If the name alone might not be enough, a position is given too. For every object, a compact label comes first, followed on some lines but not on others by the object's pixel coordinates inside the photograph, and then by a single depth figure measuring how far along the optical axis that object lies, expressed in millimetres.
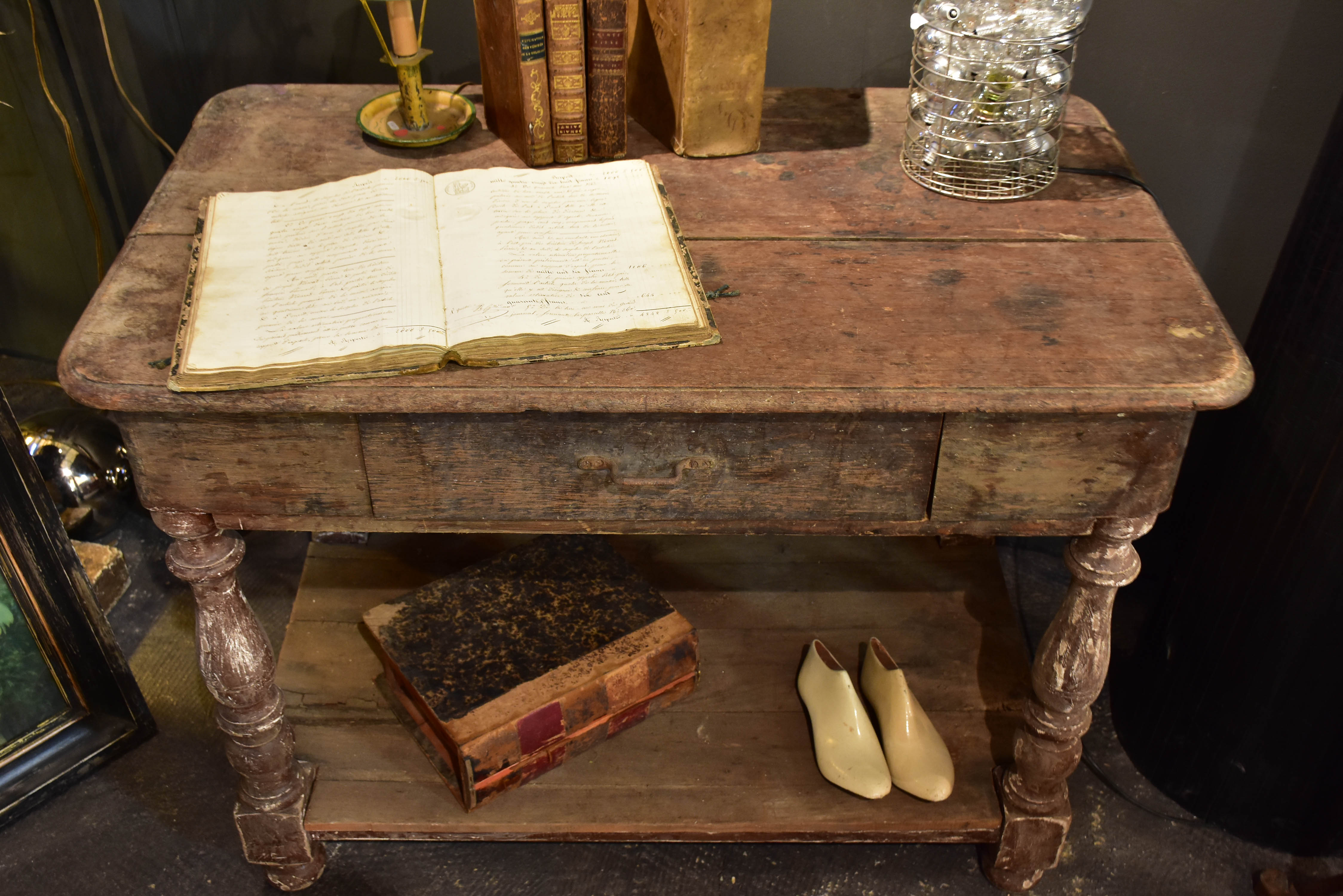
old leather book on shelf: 1312
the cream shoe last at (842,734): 1335
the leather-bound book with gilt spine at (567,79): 1164
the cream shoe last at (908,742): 1328
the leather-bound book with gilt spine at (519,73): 1160
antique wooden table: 922
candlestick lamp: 1249
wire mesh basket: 1166
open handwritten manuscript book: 928
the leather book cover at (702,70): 1171
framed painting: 1387
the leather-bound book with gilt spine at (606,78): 1178
